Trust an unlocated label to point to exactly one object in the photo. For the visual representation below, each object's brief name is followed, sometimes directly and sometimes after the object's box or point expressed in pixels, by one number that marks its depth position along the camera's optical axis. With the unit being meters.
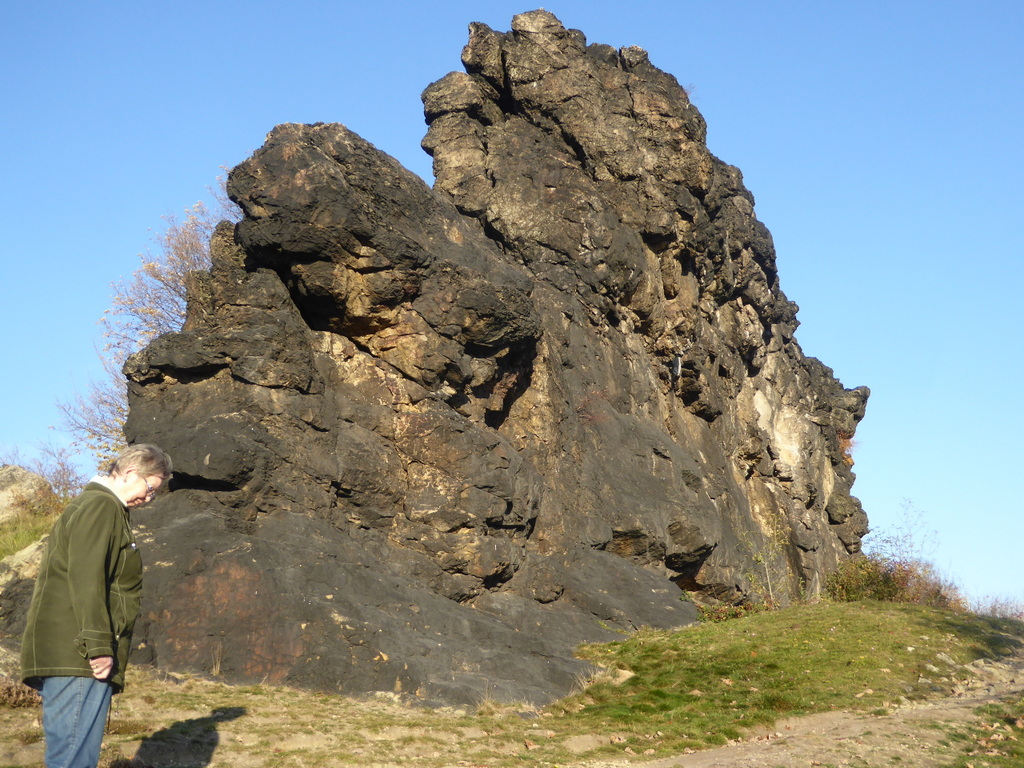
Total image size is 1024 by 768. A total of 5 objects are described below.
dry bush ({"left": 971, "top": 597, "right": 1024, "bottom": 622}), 29.29
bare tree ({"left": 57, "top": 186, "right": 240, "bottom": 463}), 35.88
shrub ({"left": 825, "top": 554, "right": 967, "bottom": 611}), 27.16
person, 5.79
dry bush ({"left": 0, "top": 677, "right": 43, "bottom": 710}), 10.32
